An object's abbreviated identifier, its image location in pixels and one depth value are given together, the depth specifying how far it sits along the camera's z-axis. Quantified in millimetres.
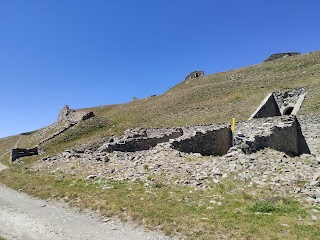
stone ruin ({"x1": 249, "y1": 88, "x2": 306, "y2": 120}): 40581
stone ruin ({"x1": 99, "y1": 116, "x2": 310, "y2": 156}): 24562
